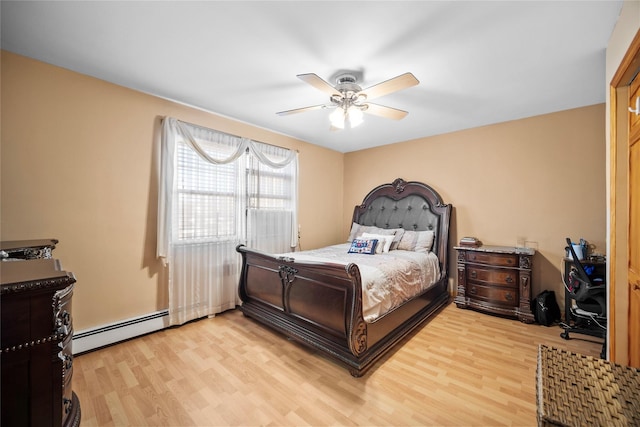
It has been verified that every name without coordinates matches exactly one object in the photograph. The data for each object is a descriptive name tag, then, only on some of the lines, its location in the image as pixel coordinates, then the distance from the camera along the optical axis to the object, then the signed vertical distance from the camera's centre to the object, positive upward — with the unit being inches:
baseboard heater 91.3 -45.3
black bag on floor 114.0 -41.2
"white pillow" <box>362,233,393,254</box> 139.3 -13.7
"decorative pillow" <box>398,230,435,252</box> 146.0 -14.3
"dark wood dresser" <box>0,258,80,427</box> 34.1 -18.6
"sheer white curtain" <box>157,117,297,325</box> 112.0 +0.3
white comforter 86.7 -23.7
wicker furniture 29.4 -22.7
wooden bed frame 80.6 -35.2
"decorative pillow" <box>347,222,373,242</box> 172.6 -9.6
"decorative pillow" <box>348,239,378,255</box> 135.5 -16.6
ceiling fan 74.9 +39.7
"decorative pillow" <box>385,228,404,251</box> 152.5 -13.2
